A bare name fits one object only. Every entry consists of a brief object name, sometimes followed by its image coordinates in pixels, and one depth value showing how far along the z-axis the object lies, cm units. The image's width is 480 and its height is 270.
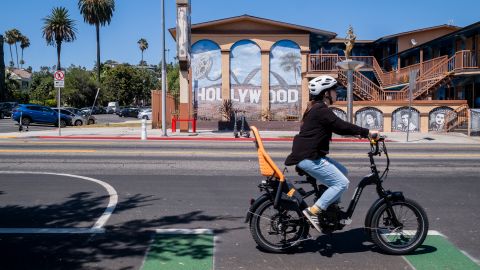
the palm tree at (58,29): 7300
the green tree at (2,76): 6644
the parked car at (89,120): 3793
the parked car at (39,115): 3575
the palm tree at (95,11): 7550
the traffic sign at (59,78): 2405
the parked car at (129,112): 6050
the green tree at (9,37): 11688
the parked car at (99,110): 7009
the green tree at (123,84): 8550
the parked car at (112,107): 7485
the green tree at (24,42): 12194
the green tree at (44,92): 8299
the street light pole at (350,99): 2421
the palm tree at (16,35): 11773
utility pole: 2455
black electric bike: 528
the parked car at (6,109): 5173
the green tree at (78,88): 7544
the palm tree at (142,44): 12775
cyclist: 515
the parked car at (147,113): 5236
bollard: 2190
